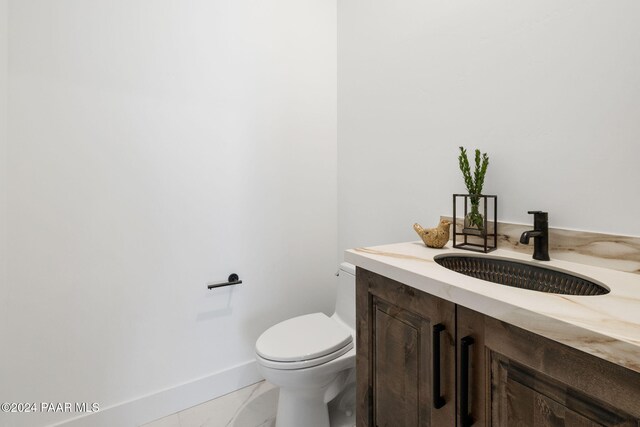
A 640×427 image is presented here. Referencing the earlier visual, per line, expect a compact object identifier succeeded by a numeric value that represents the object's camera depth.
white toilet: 1.24
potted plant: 1.11
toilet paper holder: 1.63
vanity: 0.49
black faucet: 0.93
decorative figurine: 1.12
